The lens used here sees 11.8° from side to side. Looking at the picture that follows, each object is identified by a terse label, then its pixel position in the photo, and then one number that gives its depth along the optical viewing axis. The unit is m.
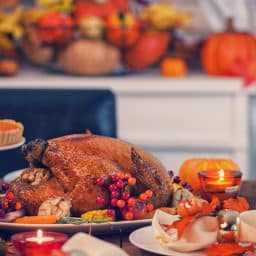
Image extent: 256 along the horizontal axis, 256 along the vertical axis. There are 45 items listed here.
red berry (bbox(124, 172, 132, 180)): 2.74
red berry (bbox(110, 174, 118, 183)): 2.72
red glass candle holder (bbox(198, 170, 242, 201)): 2.82
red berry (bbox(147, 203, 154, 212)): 2.75
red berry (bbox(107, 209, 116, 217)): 2.70
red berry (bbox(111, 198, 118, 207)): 2.71
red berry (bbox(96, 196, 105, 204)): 2.71
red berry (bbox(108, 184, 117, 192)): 2.71
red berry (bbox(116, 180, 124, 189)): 2.71
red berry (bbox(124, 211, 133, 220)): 2.71
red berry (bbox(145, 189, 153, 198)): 2.74
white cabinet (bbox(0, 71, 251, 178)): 4.90
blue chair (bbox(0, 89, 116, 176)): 3.90
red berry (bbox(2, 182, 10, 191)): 2.83
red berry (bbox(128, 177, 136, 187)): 2.73
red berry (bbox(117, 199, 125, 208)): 2.70
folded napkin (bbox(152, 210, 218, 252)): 2.51
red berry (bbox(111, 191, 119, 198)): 2.71
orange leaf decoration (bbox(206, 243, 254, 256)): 2.49
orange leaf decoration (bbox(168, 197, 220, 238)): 2.52
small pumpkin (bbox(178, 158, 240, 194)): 3.00
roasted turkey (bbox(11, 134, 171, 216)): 2.73
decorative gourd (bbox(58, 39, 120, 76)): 4.94
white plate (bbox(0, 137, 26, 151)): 3.05
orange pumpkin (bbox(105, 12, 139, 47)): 4.97
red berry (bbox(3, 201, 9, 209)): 2.74
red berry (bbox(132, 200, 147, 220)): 2.72
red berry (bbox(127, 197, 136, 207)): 2.71
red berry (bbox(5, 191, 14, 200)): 2.75
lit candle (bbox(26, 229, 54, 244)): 2.37
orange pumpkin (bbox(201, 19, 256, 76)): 5.03
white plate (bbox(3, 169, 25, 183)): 3.21
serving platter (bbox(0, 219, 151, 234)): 2.67
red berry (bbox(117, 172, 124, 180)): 2.73
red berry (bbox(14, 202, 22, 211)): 2.72
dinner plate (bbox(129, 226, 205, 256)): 2.52
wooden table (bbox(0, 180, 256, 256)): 2.58
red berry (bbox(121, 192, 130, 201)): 2.71
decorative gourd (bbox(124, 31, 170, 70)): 5.10
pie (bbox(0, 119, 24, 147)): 3.11
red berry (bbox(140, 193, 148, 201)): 2.73
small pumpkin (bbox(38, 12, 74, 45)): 4.95
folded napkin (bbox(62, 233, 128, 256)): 2.33
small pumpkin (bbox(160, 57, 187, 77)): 5.07
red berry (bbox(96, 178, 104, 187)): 2.72
